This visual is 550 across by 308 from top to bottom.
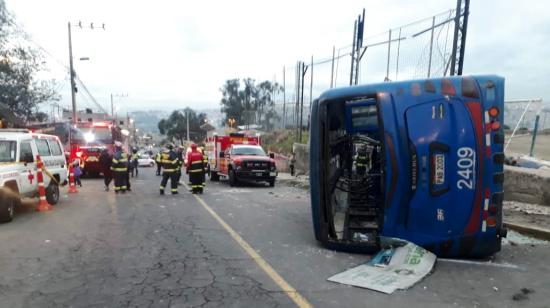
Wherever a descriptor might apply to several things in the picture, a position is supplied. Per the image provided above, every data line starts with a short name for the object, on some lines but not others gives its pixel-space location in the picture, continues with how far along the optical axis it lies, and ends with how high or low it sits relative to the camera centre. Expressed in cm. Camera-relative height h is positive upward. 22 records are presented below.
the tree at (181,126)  9902 -215
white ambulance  888 -123
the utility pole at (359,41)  1645 +298
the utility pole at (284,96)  3050 +155
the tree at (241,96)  7425 +385
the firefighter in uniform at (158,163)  2290 -263
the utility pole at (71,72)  3310 +318
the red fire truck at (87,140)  2173 -137
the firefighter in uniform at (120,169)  1409 -176
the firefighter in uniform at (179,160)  1404 -146
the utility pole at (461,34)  1041 +213
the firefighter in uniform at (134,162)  2294 -255
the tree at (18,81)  3000 +235
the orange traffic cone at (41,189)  1052 -183
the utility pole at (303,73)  2298 +243
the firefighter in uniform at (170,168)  1384 -165
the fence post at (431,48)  1280 +217
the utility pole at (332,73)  2011 +212
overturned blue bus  554 -52
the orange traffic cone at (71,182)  1508 -238
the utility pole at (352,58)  1686 +238
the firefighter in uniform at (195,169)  1384 -169
